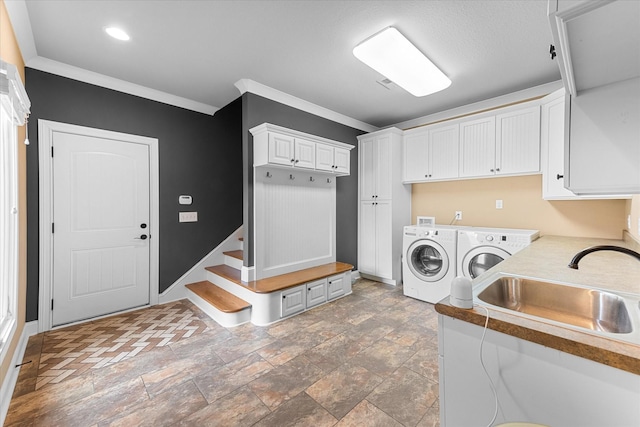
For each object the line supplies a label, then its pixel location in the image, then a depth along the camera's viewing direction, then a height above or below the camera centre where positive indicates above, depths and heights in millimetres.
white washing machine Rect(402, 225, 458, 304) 3305 -650
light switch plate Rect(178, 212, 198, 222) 3584 -76
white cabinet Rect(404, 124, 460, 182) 3686 +844
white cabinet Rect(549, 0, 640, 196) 610 +416
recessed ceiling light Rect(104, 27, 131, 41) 2158 +1464
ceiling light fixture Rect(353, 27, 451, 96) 2254 +1415
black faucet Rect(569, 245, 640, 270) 988 -154
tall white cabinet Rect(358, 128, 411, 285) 4055 +96
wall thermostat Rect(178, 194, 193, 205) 3570 +154
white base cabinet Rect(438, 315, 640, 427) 789 -581
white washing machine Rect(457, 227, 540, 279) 2836 -380
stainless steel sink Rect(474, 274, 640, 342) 1149 -433
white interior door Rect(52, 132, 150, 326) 2760 -162
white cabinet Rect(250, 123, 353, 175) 2942 +735
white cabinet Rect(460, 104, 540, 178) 3066 +829
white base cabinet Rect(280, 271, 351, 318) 2941 -984
